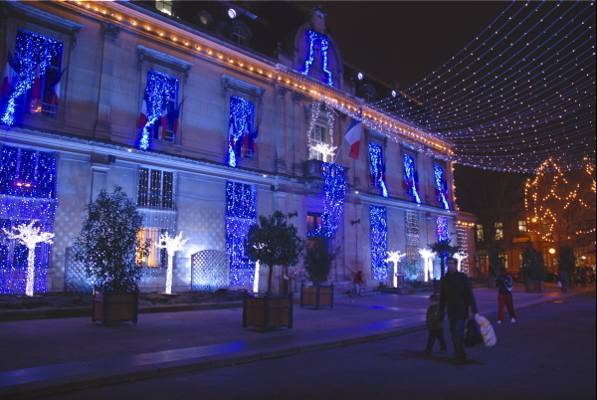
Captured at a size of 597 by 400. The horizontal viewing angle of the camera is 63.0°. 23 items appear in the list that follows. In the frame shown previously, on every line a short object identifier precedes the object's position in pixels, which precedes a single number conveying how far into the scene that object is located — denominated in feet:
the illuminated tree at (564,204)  126.00
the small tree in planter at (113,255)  45.06
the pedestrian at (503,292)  51.47
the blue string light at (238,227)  80.89
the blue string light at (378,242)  109.09
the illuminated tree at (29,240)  54.92
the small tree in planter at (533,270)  102.99
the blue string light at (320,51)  99.74
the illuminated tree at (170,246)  69.87
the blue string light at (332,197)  94.68
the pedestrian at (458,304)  29.30
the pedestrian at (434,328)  32.09
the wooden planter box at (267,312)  42.55
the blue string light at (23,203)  57.72
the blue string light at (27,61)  60.39
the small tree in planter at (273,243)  53.57
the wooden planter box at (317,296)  65.26
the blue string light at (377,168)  114.32
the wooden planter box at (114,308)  43.83
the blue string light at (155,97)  72.54
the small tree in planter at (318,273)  65.92
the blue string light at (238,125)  84.07
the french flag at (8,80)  59.47
